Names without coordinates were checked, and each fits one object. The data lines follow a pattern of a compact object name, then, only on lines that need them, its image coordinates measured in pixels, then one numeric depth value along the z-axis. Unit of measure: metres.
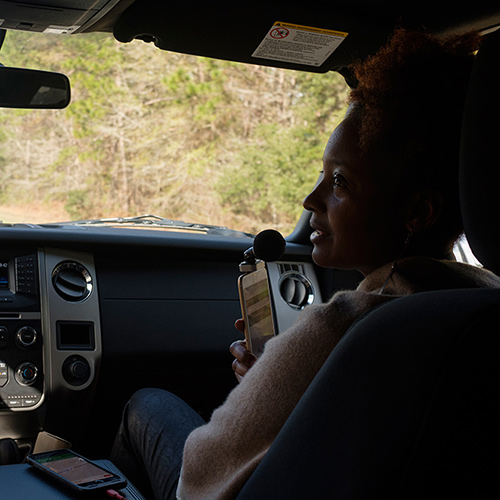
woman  1.27
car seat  0.92
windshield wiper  3.18
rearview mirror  2.51
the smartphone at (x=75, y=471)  1.78
